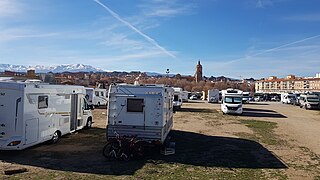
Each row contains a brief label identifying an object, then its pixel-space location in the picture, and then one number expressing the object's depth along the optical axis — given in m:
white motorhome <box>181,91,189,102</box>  45.69
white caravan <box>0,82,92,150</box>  8.11
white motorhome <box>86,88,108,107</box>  26.94
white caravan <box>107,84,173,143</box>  8.97
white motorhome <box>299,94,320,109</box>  32.65
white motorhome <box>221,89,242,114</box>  23.12
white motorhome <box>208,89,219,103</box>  44.70
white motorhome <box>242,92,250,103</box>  43.55
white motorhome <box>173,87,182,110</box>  26.08
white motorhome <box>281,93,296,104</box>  44.55
